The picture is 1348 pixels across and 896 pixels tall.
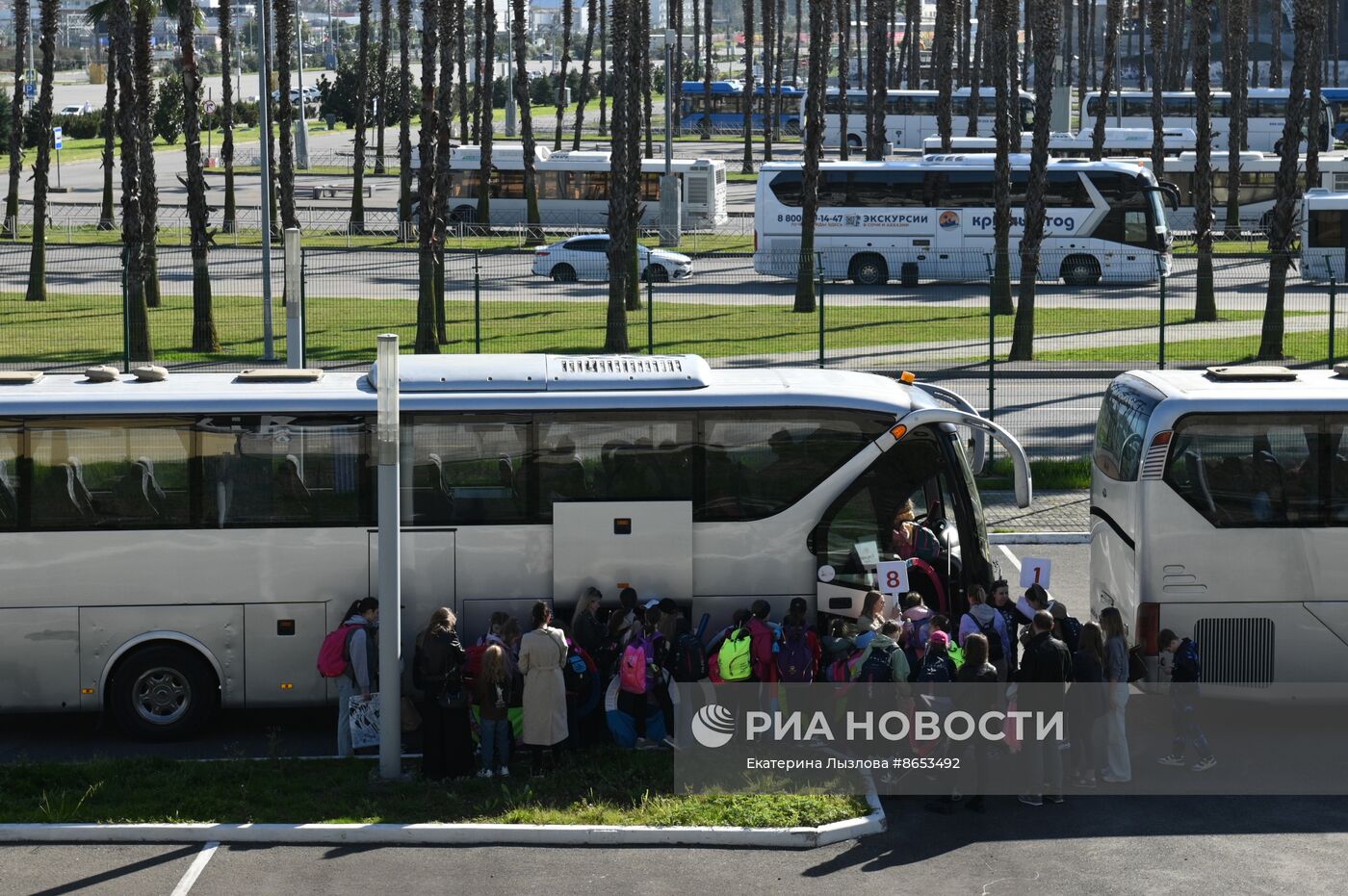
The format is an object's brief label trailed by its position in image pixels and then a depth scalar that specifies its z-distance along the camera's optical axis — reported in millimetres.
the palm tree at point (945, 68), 62000
